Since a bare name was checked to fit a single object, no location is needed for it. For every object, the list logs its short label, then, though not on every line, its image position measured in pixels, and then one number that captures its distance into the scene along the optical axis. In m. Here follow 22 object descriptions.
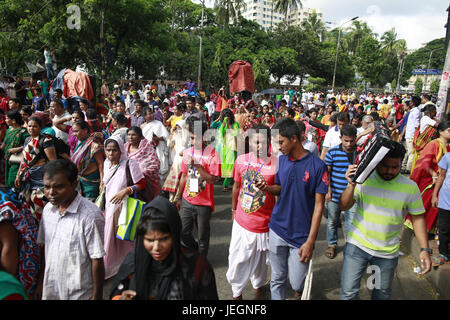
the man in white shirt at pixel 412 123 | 8.29
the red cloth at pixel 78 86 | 7.60
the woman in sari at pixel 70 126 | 4.71
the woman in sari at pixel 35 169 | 3.53
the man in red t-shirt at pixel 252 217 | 3.04
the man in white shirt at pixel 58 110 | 5.46
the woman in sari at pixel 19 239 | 1.97
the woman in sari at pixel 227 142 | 6.29
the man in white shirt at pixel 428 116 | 6.66
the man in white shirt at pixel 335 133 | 5.12
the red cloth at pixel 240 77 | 10.52
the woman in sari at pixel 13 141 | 4.18
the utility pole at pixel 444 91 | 6.27
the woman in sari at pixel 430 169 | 4.07
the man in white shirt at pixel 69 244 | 2.27
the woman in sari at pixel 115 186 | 3.47
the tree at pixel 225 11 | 34.53
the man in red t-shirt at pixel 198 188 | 3.59
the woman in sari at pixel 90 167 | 3.87
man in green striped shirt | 2.45
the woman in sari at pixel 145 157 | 4.01
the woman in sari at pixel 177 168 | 4.18
